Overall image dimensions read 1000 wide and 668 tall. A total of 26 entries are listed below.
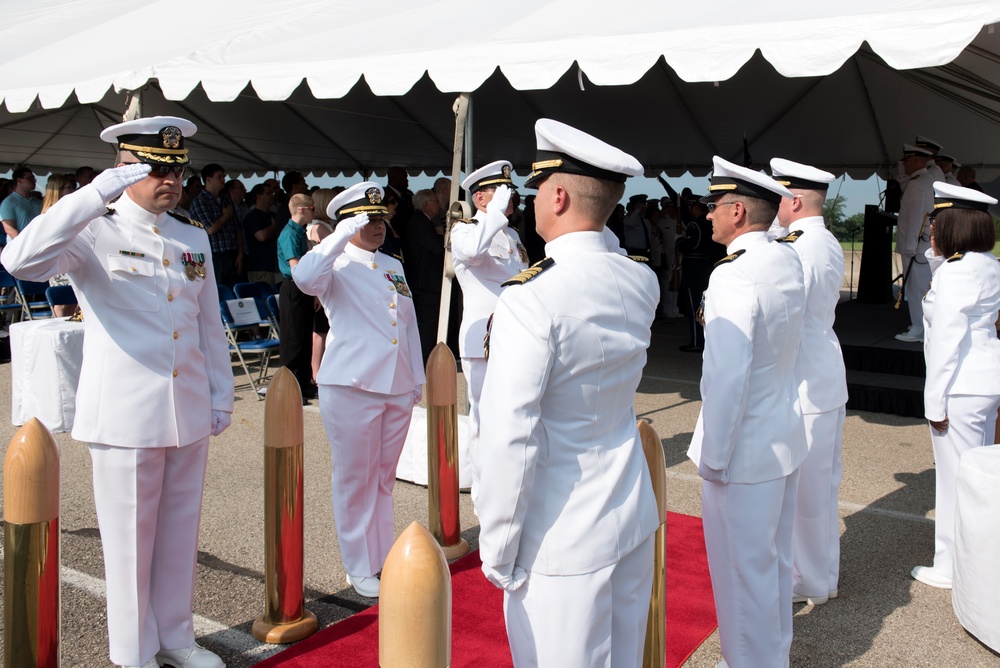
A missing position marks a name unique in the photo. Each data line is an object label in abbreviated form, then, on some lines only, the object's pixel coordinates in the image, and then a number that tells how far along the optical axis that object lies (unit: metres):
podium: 14.20
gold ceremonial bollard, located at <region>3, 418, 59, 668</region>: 2.26
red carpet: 3.32
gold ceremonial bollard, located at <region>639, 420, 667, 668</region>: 2.85
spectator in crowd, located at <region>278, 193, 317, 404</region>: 7.91
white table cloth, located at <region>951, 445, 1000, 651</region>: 3.43
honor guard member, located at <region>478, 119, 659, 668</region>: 1.99
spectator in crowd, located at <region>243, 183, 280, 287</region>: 10.55
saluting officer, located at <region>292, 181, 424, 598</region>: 3.89
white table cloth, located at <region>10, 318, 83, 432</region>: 5.58
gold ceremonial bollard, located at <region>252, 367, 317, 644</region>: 3.39
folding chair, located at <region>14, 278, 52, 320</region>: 9.87
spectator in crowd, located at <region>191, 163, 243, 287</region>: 10.11
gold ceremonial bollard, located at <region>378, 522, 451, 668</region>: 1.61
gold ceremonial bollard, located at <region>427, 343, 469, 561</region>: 4.44
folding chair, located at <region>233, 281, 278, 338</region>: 9.27
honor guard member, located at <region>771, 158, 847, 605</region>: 3.74
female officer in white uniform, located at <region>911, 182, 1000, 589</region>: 3.93
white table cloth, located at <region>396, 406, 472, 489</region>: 5.39
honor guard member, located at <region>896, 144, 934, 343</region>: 9.19
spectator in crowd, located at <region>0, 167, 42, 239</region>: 9.34
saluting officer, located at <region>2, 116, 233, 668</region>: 2.96
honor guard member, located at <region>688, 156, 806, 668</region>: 2.91
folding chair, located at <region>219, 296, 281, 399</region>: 8.20
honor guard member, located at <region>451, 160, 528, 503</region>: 5.16
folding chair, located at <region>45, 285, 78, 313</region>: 8.08
